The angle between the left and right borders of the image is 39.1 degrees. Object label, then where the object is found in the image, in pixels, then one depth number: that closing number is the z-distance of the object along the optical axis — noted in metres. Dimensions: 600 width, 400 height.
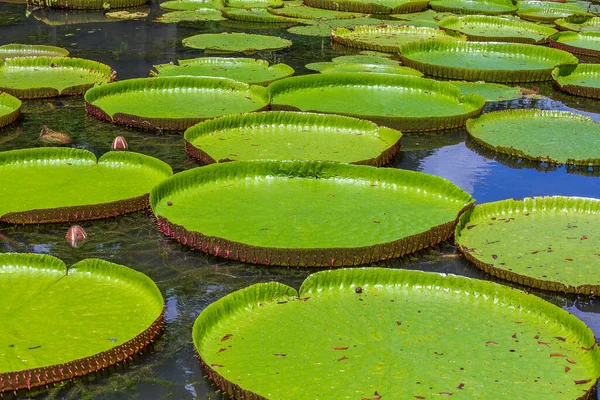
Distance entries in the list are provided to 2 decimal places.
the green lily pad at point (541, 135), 6.07
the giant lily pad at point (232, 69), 7.90
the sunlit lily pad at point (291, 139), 5.76
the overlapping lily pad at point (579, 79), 7.93
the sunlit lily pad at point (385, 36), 9.56
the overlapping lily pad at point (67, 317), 3.30
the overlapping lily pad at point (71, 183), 4.78
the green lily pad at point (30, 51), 8.70
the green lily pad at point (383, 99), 6.75
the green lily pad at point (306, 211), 4.39
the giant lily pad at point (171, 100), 6.52
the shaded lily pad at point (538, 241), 4.17
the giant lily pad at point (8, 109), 6.53
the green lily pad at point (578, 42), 9.77
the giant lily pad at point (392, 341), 3.19
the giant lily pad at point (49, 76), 7.37
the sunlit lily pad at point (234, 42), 9.32
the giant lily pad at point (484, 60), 8.33
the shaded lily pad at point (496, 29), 10.05
